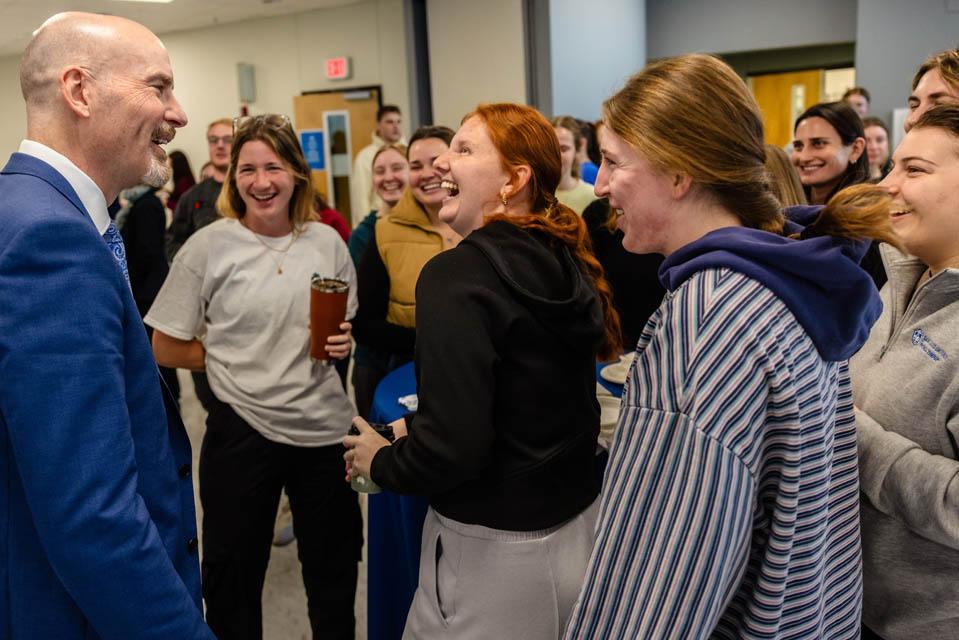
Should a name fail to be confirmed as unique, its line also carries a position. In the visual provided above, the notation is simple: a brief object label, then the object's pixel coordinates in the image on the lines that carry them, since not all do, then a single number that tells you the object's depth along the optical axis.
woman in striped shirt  0.86
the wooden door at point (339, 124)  8.15
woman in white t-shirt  1.92
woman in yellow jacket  2.50
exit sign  8.09
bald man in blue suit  0.89
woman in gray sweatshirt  1.08
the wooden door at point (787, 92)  9.33
